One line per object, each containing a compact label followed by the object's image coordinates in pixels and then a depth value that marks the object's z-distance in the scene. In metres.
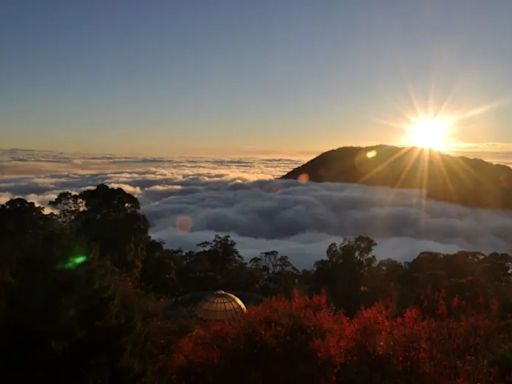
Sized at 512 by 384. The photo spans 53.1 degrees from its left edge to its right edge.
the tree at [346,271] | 52.00
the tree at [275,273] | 59.32
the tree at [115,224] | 40.12
